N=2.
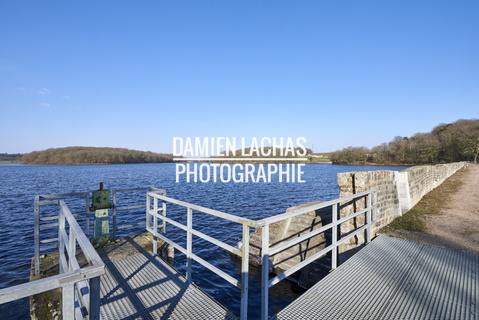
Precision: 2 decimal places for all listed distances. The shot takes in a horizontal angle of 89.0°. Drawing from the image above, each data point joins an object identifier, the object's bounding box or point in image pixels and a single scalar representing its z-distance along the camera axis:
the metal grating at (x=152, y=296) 2.91
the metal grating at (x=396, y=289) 2.85
